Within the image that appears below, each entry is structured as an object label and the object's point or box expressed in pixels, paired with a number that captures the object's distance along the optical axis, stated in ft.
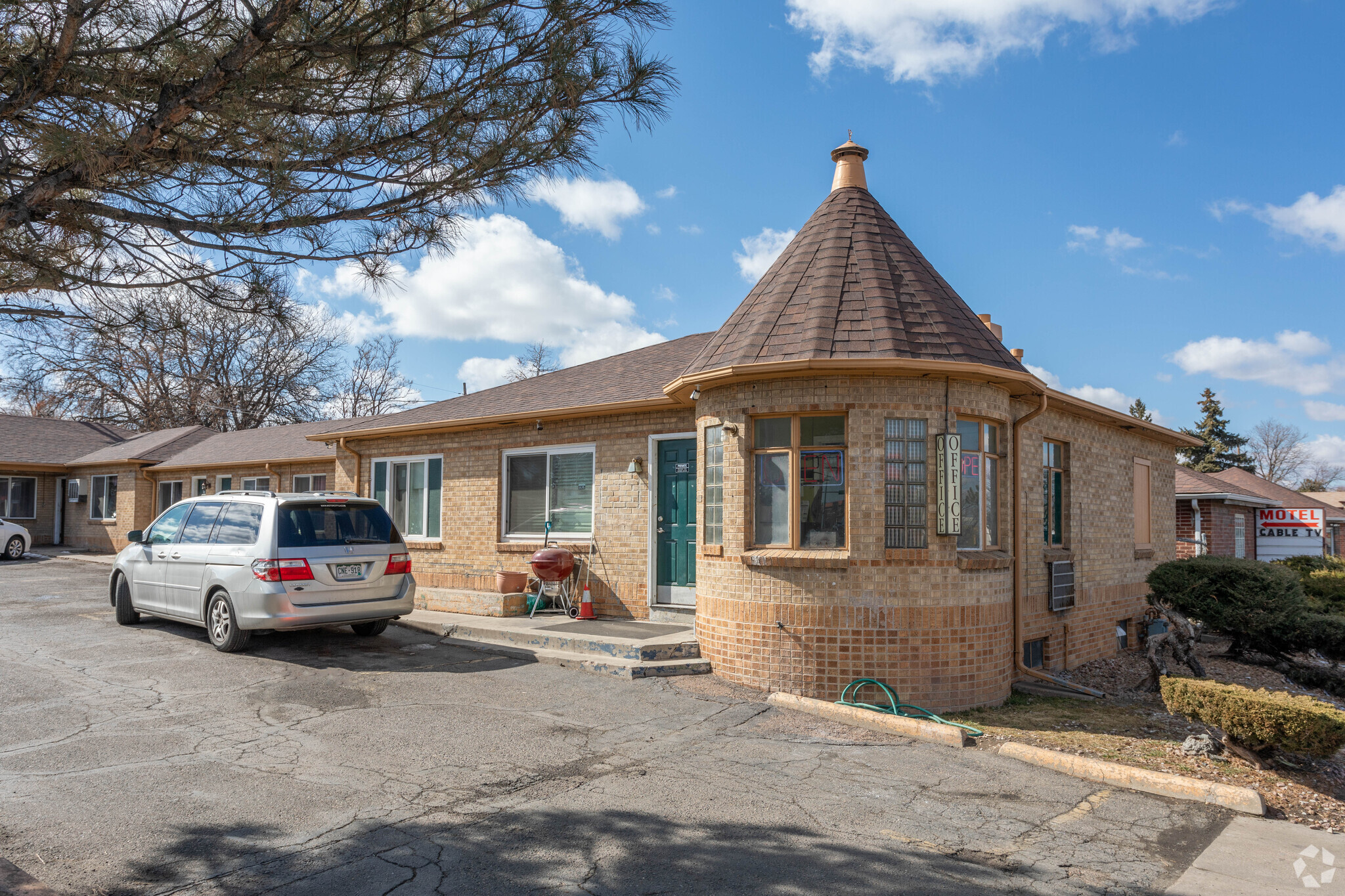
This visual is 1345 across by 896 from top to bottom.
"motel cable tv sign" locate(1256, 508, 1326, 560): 86.74
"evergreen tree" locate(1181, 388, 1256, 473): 150.20
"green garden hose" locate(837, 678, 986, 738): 27.27
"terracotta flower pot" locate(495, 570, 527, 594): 41.91
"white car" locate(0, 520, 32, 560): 77.71
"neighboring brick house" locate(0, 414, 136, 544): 95.04
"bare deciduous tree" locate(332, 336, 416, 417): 151.53
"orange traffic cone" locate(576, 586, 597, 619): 39.01
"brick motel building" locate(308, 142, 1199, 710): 28.35
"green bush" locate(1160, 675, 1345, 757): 21.67
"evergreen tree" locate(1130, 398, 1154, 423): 161.68
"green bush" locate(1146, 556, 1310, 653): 42.37
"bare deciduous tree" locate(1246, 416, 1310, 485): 219.00
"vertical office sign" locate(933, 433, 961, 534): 28.40
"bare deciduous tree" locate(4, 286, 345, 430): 123.85
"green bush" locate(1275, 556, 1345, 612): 56.95
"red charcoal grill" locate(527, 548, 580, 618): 39.42
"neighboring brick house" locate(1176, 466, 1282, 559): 70.74
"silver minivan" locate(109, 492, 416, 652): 30.63
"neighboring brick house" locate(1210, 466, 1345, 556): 89.97
